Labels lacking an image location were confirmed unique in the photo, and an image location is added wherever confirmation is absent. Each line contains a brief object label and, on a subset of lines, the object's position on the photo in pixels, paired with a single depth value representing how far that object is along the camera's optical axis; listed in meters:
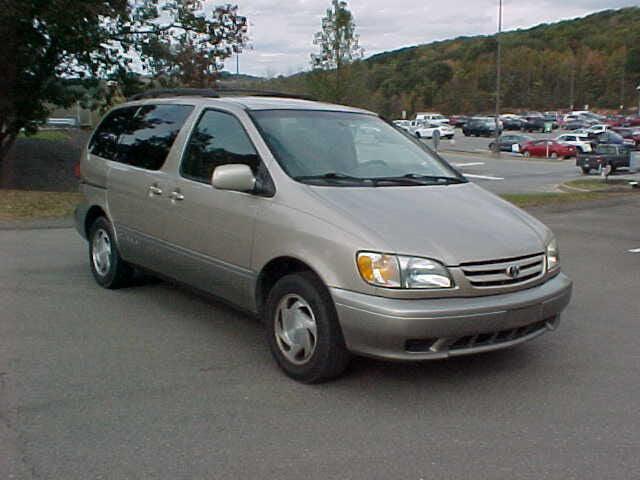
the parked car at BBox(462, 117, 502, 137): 71.81
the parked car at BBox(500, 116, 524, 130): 79.75
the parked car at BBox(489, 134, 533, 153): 50.27
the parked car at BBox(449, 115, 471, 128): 85.90
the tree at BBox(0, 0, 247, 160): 14.95
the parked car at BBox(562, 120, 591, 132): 78.24
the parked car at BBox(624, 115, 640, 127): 77.00
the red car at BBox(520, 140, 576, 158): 46.59
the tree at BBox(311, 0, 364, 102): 32.06
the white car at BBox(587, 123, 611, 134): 59.12
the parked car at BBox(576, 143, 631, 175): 30.53
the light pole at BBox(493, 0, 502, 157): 44.38
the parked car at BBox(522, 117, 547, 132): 78.06
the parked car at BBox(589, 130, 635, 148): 43.87
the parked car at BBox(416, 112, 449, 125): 77.82
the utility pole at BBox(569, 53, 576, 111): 120.81
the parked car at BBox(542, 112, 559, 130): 79.83
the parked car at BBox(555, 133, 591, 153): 44.28
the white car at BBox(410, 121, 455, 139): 64.26
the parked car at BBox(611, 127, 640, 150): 55.17
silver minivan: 4.23
